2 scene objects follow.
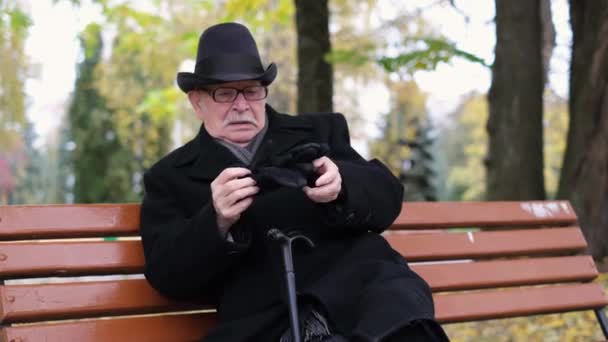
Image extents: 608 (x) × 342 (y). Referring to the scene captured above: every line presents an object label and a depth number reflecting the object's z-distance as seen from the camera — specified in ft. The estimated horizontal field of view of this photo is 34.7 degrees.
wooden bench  11.11
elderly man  9.75
